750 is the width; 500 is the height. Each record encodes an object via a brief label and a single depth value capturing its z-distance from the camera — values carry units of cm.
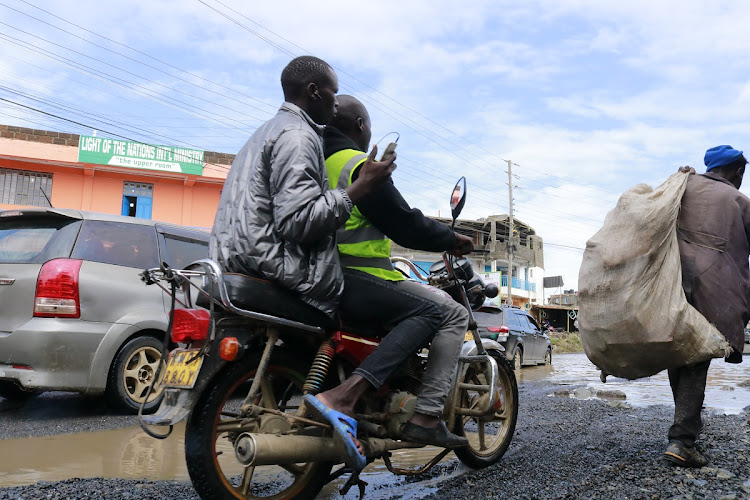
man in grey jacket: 256
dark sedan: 1300
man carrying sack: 366
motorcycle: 247
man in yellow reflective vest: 289
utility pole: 3868
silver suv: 499
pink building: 2425
